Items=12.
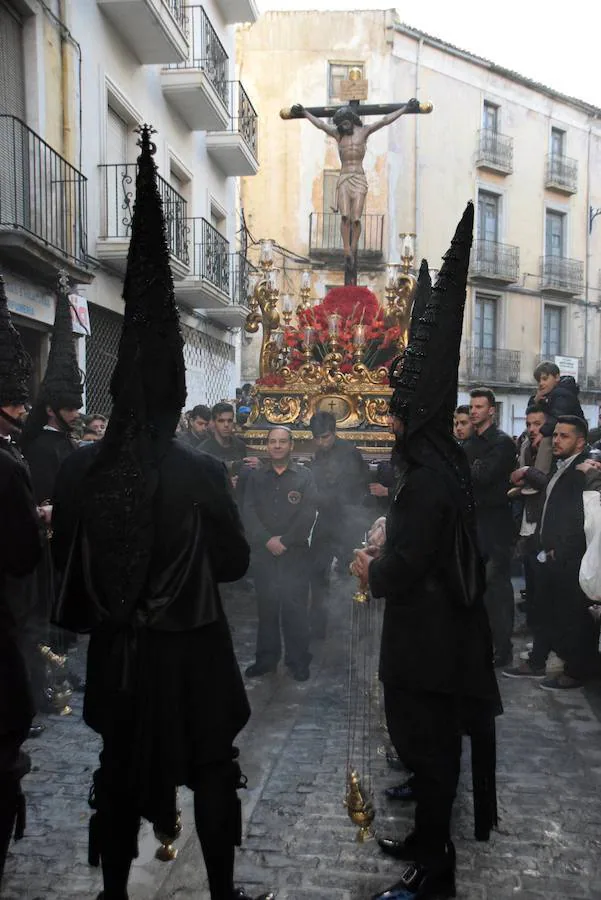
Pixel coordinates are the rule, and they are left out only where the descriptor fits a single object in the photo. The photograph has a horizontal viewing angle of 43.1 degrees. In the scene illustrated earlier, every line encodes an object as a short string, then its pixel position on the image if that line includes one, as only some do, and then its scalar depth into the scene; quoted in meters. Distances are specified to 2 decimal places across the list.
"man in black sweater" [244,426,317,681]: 5.45
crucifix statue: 9.45
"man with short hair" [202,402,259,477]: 7.48
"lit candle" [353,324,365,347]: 8.17
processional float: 7.89
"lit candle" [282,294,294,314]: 8.90
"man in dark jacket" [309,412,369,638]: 6.52
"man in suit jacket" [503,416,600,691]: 5.02
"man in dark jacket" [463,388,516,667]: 5.48
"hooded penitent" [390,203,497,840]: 2.84
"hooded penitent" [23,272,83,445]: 5.25
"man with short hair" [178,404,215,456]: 8.39
